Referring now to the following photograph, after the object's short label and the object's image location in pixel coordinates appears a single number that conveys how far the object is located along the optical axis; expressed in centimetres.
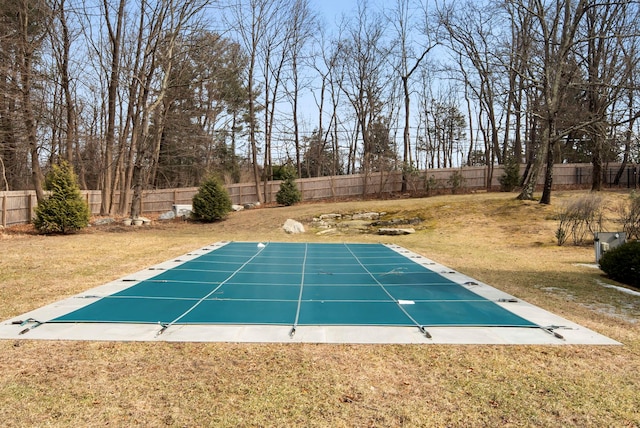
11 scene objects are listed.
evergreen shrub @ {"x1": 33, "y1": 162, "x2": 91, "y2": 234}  1127
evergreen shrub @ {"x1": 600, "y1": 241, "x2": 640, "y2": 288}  574
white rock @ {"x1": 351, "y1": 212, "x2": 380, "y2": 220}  1580
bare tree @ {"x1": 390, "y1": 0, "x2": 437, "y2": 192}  2316
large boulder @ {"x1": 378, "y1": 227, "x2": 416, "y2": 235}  1316
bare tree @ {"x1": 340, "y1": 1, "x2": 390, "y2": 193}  2658
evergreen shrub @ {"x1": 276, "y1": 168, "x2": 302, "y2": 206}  1988
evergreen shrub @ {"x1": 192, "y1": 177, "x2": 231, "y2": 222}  1571
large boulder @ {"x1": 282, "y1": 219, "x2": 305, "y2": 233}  1371
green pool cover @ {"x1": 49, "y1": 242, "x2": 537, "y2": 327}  385
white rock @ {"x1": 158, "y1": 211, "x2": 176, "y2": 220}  1709
